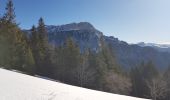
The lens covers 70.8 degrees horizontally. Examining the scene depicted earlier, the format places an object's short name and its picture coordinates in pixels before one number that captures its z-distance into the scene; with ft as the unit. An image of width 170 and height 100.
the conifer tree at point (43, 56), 84.81
